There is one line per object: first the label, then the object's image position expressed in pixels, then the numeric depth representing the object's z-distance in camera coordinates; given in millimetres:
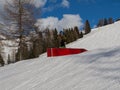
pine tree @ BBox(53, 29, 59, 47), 86719
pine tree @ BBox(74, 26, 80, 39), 102950
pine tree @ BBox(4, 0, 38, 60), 20562
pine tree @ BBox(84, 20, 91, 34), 119238
